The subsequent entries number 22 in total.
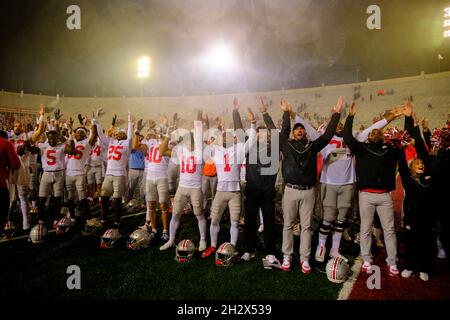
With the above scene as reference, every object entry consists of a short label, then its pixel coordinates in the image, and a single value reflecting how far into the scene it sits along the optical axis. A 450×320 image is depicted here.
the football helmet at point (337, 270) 4.37
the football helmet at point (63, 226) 6.19
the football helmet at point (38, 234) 5.77
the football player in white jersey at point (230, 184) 5.21
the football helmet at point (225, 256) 4.89
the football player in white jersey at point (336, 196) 5.28
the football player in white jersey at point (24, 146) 6.34
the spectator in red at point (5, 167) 4.58
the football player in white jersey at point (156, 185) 6.38
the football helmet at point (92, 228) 6.26
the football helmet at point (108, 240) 5.62
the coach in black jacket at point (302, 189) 4.73
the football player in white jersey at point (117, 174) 6.72
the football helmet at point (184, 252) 5.00
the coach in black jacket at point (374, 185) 4.64
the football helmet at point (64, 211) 7.36
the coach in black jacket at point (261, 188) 5.16
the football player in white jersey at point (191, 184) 5.54
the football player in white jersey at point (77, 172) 6.85
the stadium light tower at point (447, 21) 28.91
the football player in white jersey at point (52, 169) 6.53
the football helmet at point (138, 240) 5.55
